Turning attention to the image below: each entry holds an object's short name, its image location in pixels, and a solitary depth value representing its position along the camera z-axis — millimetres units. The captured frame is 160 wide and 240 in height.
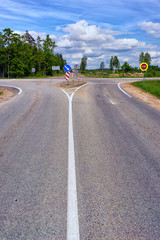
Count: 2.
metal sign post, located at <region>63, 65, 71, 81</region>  23106
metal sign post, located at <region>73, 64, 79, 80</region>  23520
